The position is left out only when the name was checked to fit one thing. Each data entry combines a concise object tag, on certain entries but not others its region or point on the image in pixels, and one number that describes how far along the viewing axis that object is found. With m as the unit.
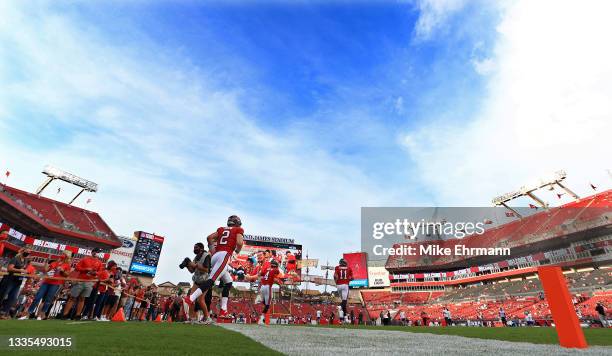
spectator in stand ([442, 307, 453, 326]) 25.19
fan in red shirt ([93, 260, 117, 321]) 9.69
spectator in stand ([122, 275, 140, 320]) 12.79
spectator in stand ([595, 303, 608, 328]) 17.50
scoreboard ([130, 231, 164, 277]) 56.25
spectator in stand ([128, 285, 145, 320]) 13.56
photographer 6.93
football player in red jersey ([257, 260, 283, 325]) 12.56
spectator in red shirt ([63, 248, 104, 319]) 9.05
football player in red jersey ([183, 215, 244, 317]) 6.57
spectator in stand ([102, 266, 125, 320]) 10.33
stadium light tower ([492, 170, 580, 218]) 50.16
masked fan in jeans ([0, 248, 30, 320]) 8.24
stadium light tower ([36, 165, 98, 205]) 53.88
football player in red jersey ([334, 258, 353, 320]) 14.16
